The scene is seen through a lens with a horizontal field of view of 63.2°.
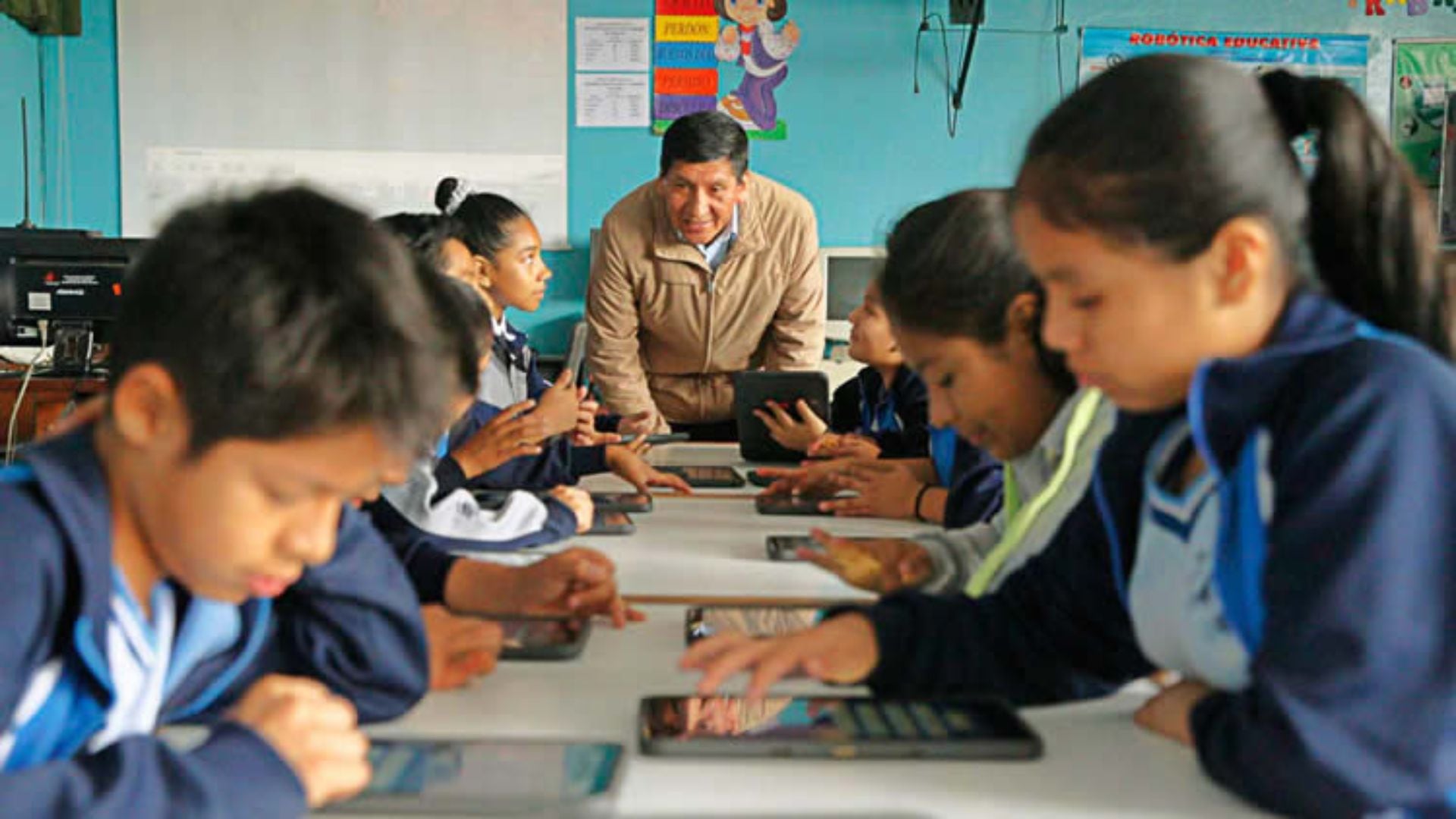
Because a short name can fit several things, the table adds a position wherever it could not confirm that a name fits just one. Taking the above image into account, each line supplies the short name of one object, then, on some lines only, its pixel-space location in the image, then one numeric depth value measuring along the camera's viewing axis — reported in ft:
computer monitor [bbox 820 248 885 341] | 13.07
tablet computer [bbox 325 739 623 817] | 2.05
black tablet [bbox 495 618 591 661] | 3.01
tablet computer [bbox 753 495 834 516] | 5.40
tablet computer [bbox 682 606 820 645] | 3.18
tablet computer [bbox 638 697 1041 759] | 2.30
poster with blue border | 13.39
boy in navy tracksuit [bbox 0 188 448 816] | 1.97
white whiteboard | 13.12
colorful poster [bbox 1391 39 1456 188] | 13.50
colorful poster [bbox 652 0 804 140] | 13.10
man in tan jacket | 9.47
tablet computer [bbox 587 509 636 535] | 4.82
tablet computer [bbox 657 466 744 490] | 6.19
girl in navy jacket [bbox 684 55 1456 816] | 1.94
